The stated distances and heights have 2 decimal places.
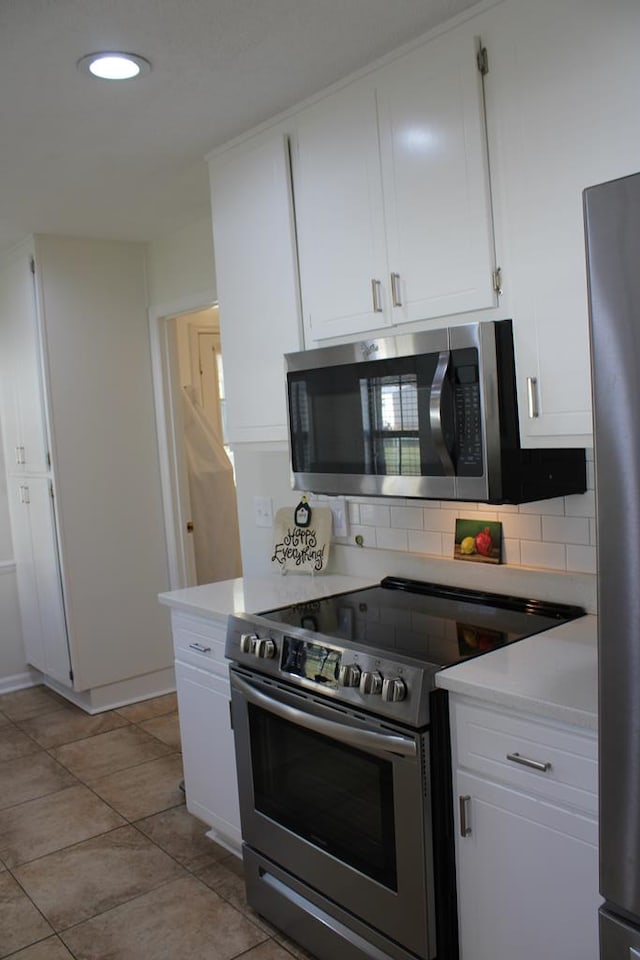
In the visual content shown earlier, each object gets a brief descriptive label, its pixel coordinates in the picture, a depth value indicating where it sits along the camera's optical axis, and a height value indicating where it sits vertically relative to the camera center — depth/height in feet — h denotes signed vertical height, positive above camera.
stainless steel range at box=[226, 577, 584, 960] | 6.24 -2.87
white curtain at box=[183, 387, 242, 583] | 15.44 -1.25
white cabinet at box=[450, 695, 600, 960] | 5.35 -2.96
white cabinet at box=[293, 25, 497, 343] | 6.74 +2.05
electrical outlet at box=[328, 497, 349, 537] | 9.89 -1.12
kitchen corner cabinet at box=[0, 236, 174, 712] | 13.47 -0.34
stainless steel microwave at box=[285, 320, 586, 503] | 6.61 -0.02
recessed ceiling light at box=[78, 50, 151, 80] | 6.93 +3.26
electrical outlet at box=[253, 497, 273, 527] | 11.03 -1.11
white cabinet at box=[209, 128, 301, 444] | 8.69 +1.69
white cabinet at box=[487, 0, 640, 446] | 5.68 +1.86
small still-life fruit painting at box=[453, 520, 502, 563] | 8.04 -1.27
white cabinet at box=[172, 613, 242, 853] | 8.84 -3.30
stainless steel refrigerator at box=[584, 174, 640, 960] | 3.65 -0.51
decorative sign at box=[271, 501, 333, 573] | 10.00 -1.41
